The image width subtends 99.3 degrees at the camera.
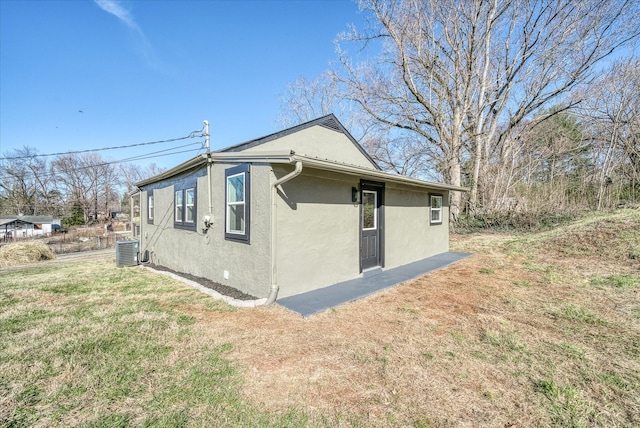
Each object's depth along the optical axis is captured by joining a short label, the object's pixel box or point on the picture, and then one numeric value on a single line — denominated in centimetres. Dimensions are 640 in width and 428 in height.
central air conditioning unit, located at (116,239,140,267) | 829
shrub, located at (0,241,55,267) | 1148
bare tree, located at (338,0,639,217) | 1295
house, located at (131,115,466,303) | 439
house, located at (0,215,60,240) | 3272
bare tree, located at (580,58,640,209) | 1250
